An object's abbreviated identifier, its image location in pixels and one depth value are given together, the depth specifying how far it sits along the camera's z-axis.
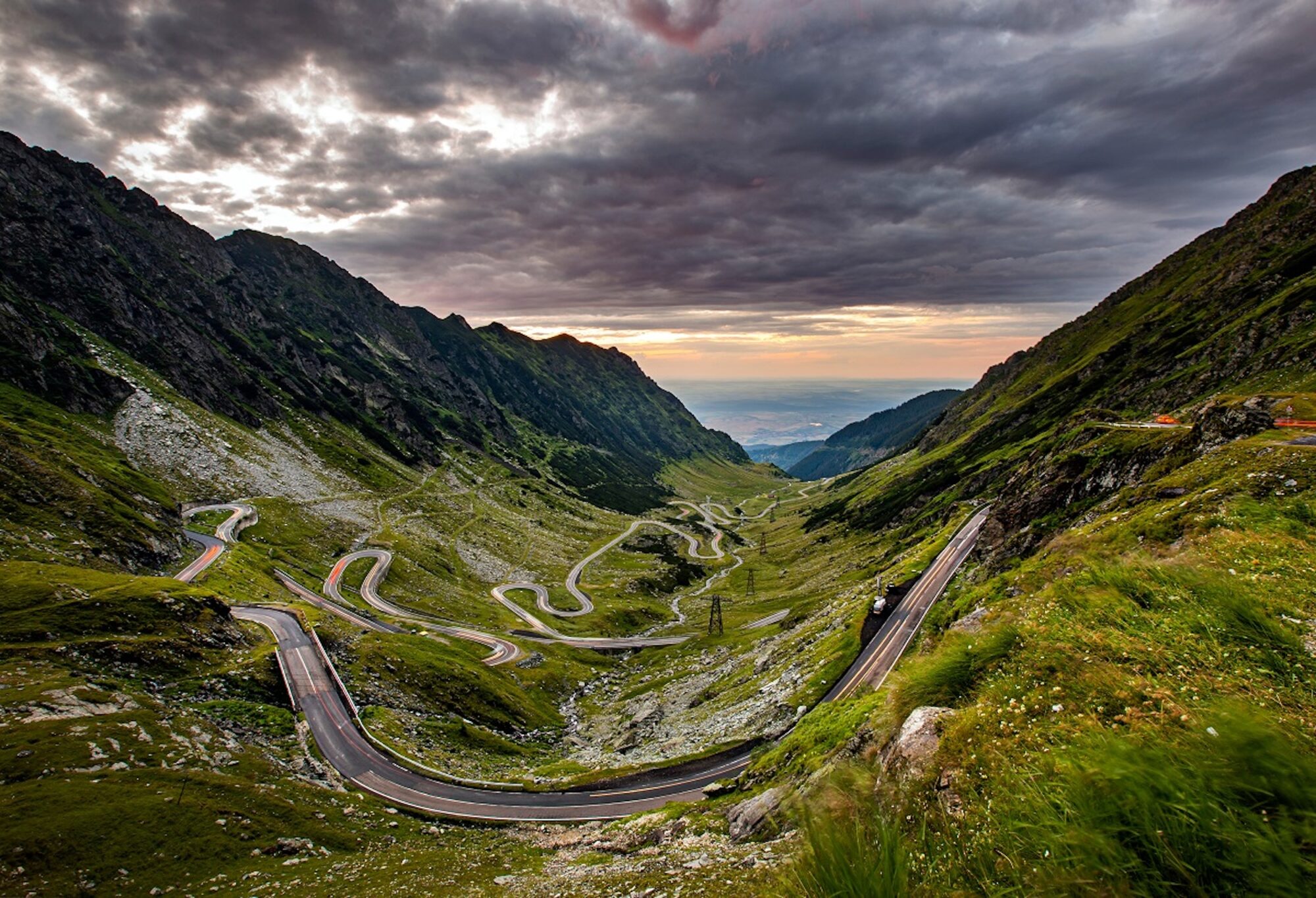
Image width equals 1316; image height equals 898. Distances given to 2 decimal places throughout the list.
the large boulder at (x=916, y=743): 9.27
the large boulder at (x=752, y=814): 23.61
